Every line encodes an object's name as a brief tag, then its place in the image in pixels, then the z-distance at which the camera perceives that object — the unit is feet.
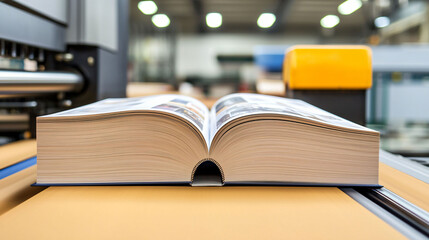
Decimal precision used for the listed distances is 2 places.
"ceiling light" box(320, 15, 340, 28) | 22.41
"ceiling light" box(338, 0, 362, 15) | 17.83
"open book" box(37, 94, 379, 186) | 1.30
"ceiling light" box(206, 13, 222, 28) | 16.39
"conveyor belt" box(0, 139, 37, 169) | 1.82
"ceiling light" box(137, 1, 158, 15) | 15.29
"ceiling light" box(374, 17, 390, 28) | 22.36
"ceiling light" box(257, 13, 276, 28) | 18.06
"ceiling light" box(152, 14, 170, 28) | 18.30
